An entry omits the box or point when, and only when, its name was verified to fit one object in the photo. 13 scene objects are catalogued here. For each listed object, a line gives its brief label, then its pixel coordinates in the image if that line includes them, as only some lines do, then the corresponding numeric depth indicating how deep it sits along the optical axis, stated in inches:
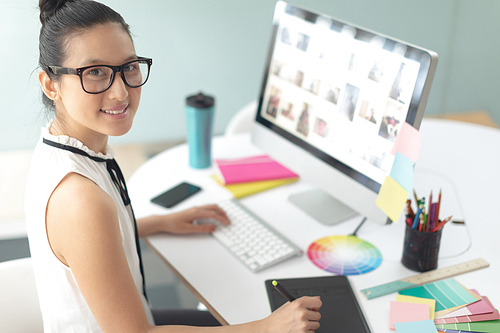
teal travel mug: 57.8
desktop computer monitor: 40.4
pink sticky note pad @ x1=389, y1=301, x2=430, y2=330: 36.0
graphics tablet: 35.6
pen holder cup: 40.2
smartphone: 52.9
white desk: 39.6
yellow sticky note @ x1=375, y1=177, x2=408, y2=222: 39.0
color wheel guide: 42.3
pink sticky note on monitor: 38.3
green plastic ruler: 39.4
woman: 31.5
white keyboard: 43.3
